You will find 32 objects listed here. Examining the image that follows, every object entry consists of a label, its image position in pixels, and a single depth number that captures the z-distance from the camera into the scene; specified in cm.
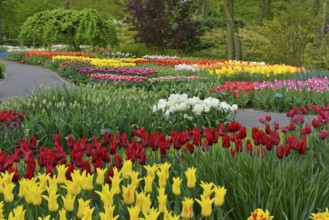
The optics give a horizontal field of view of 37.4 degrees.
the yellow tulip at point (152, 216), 212
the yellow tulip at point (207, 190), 260
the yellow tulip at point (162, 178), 287
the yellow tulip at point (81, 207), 234
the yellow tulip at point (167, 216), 214
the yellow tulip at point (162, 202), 246
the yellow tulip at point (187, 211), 232
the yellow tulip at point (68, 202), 249
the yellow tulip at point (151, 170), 300
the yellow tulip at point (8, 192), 274
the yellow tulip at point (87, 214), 216
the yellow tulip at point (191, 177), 279
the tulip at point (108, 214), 212
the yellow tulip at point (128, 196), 255
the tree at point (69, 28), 2752
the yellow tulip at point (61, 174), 299
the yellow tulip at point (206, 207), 237
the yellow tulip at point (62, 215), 221
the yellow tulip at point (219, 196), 251
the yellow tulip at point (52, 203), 251
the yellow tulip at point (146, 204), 242
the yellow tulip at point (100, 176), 294
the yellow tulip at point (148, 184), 280
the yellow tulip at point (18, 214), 215
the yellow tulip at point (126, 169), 308
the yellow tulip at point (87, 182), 285
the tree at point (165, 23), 3072
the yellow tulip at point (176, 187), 269
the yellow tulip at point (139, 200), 248
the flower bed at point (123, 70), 1559
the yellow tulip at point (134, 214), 214
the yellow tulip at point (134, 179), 286
